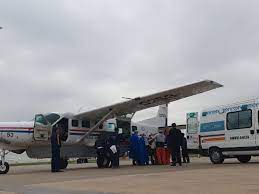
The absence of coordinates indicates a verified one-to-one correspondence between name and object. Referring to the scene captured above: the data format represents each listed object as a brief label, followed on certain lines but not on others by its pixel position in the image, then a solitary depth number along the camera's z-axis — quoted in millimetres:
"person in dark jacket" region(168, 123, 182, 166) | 10775
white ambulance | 10374
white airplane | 10810
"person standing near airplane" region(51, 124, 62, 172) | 10122
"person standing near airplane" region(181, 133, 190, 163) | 12354
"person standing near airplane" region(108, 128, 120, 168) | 11192
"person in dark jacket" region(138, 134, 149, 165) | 12280
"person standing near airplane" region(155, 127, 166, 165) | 12376
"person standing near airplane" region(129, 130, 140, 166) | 12263
